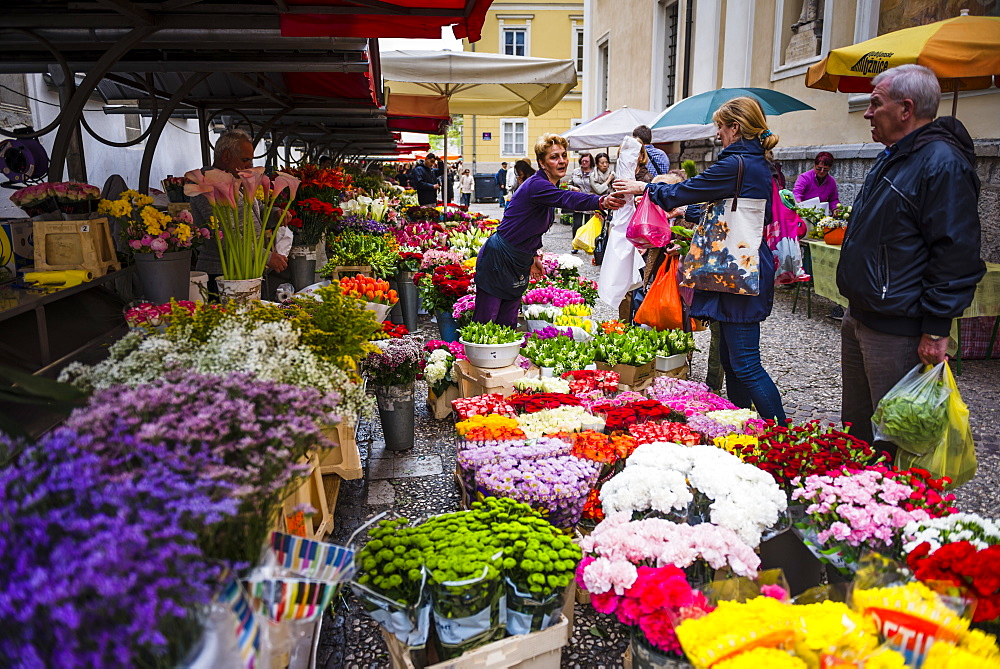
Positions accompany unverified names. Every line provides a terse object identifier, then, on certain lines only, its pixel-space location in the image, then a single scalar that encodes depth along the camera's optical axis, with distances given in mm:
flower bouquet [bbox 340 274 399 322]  4336
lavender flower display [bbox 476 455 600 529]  2650
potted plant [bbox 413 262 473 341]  6414
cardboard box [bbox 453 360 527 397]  4480
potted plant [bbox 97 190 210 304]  3295
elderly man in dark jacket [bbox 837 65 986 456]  2795
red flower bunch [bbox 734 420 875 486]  2639
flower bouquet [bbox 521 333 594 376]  4684
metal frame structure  3061
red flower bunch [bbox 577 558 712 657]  1816
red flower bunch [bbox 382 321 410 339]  4520
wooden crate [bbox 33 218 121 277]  3293
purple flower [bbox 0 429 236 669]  969
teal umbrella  7875
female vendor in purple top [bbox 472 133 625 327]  4477
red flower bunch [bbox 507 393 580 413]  3676
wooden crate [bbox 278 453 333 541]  2453
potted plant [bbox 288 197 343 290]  5645
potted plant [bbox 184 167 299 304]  3240
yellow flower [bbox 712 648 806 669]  1471
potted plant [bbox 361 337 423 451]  4113
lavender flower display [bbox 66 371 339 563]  1301
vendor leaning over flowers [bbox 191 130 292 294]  4406
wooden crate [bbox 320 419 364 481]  3371
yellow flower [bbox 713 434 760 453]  3088
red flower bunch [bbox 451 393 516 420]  3658
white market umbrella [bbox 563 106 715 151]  11375
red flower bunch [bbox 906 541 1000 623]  1671
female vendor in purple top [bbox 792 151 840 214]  8734
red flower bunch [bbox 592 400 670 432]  3514
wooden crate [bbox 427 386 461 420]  4969
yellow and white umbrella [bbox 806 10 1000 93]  5242
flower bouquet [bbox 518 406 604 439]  3393
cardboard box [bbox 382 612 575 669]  1974
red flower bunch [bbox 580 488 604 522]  3010
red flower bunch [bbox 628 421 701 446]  3227
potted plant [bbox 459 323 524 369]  4480
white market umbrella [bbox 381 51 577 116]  7262
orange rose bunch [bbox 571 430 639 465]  3053
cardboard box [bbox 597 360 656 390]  4812
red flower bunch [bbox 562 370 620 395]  4211
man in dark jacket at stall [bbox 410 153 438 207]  18631
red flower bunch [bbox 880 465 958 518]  2260
